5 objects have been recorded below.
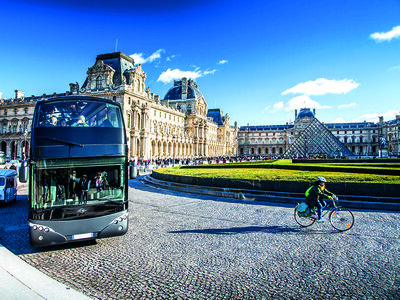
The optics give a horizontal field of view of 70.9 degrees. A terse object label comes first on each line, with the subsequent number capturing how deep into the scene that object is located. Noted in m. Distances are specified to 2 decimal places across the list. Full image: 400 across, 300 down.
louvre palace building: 43.56
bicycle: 7.43
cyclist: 7.54
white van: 10.55
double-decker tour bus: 5.82
